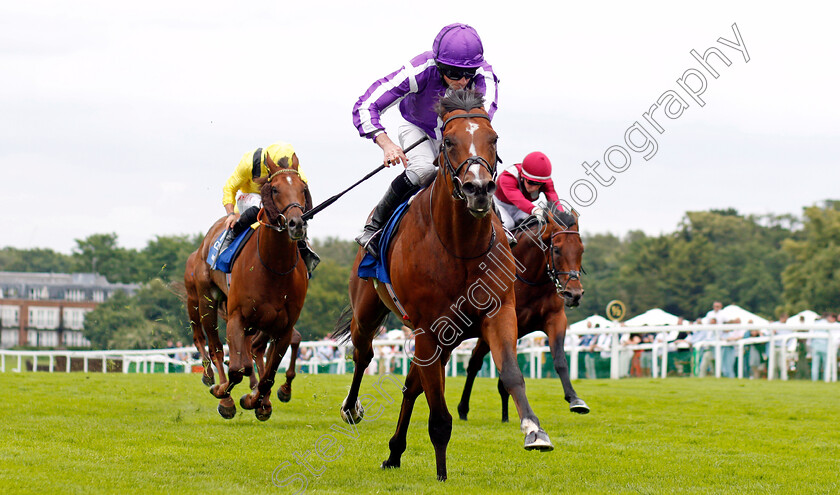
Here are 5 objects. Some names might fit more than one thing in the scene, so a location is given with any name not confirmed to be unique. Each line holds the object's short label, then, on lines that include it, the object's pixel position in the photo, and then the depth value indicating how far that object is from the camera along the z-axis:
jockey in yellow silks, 18.75
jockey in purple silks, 12.82
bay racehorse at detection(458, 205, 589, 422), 18.31
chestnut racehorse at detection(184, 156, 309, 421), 17.16
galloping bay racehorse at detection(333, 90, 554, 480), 11.00
